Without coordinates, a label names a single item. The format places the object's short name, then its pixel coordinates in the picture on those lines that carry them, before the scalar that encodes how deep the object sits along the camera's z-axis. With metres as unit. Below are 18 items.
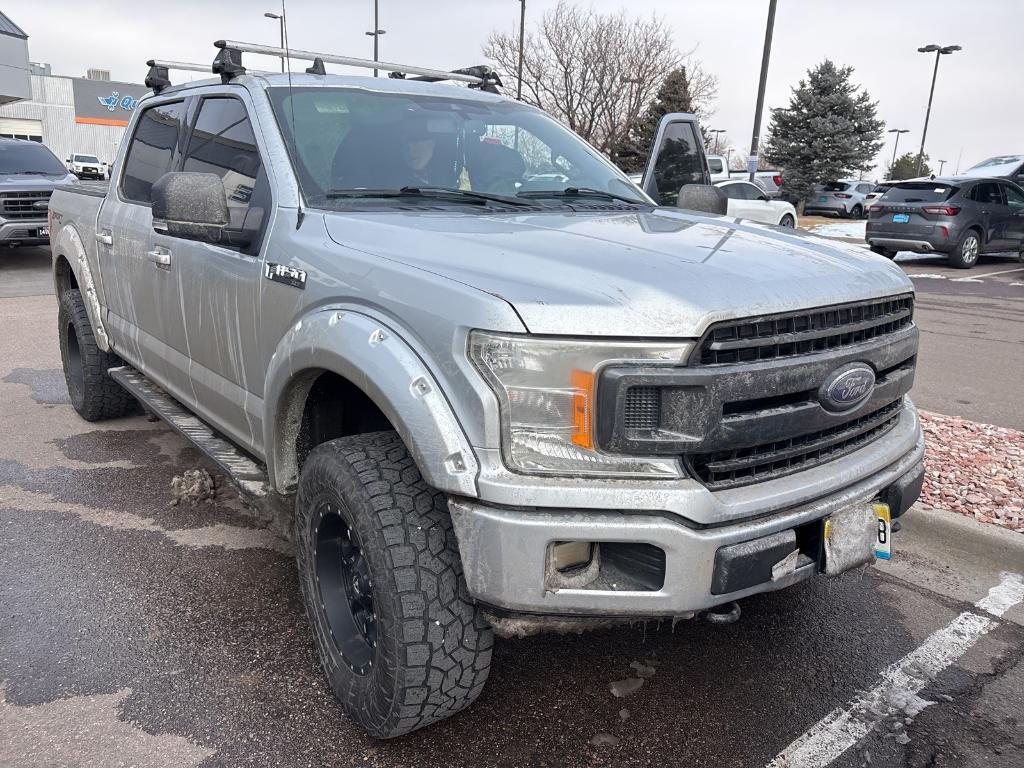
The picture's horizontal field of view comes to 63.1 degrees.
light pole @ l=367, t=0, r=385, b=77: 29.25
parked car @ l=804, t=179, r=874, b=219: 32.16
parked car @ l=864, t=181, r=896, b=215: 32.06
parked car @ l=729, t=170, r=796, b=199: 26.22
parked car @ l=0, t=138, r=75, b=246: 12.32
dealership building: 48.78
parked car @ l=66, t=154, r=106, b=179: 22.08
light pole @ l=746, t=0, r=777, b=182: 16.70
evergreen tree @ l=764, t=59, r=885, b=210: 33.03
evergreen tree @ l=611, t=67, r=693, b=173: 30.50
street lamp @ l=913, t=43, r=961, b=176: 33.66
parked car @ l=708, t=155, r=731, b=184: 22.17
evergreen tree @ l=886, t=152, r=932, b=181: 70.12
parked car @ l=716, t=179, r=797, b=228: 16.25
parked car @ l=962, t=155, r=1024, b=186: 18.68
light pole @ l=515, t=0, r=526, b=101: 28.17
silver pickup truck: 1.97
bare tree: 30.83
